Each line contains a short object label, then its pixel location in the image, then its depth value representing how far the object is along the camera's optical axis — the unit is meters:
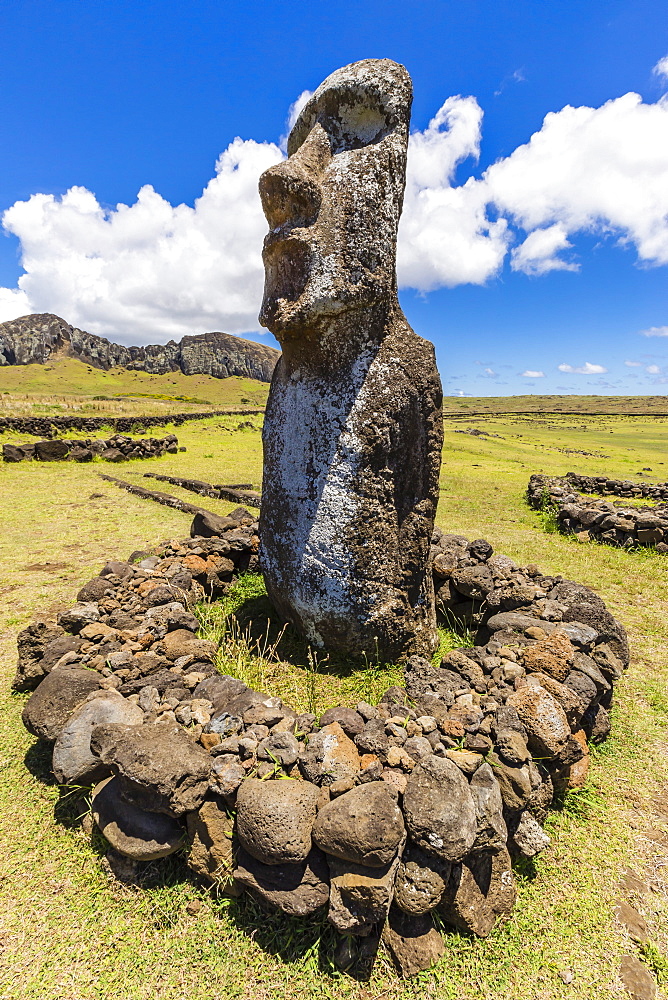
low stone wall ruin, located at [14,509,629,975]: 2.68
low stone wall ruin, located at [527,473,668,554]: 10.30
